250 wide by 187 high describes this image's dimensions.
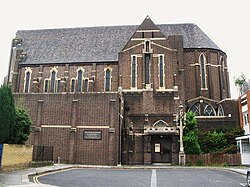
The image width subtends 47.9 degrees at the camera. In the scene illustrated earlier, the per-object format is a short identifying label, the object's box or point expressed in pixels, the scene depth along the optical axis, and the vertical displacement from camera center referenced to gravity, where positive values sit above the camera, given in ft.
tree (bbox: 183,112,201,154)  99.91 +3.77
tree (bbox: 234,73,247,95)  191.25 +44.75
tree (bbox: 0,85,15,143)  58.95 +6.90
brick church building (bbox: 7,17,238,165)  97.76 +26.94
